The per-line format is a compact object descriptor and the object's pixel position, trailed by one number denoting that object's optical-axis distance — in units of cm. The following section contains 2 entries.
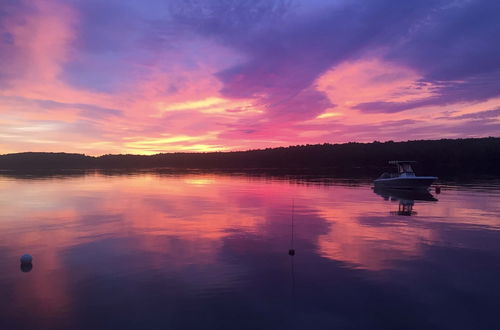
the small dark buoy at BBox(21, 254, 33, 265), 1252
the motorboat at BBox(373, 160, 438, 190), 3981
